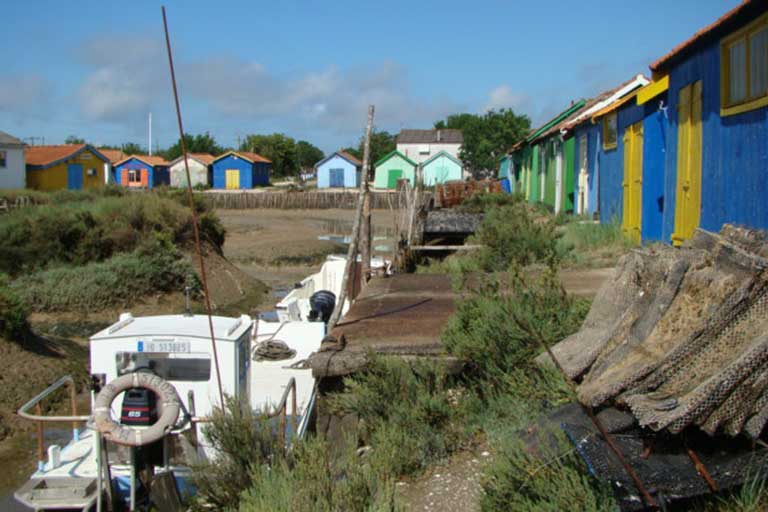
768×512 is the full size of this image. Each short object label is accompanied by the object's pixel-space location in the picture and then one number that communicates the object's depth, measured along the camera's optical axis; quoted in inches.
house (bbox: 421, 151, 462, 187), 2965.1
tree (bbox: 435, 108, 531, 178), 2920.8
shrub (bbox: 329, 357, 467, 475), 233.6
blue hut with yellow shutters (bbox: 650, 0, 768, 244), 329.4
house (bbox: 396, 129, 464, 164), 3412.9
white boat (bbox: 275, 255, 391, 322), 665.6
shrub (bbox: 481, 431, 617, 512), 158.4
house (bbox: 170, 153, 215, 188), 2972.4
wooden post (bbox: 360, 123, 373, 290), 505.4
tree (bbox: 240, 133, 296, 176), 3599.9
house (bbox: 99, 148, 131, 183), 2537.4
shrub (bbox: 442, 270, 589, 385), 255.6
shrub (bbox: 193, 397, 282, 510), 221.5
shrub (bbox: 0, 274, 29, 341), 597.3
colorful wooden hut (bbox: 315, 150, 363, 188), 3083.2
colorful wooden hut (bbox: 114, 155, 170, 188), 2977.4
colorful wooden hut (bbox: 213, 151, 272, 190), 2947.8
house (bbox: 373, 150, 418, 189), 2878.9
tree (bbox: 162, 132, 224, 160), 3762.3
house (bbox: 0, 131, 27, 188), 1974.7
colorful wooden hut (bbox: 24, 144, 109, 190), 2215.8
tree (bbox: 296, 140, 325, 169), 4421.0
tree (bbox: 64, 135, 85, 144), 4815.5
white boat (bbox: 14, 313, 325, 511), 275.9
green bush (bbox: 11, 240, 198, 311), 890.7
